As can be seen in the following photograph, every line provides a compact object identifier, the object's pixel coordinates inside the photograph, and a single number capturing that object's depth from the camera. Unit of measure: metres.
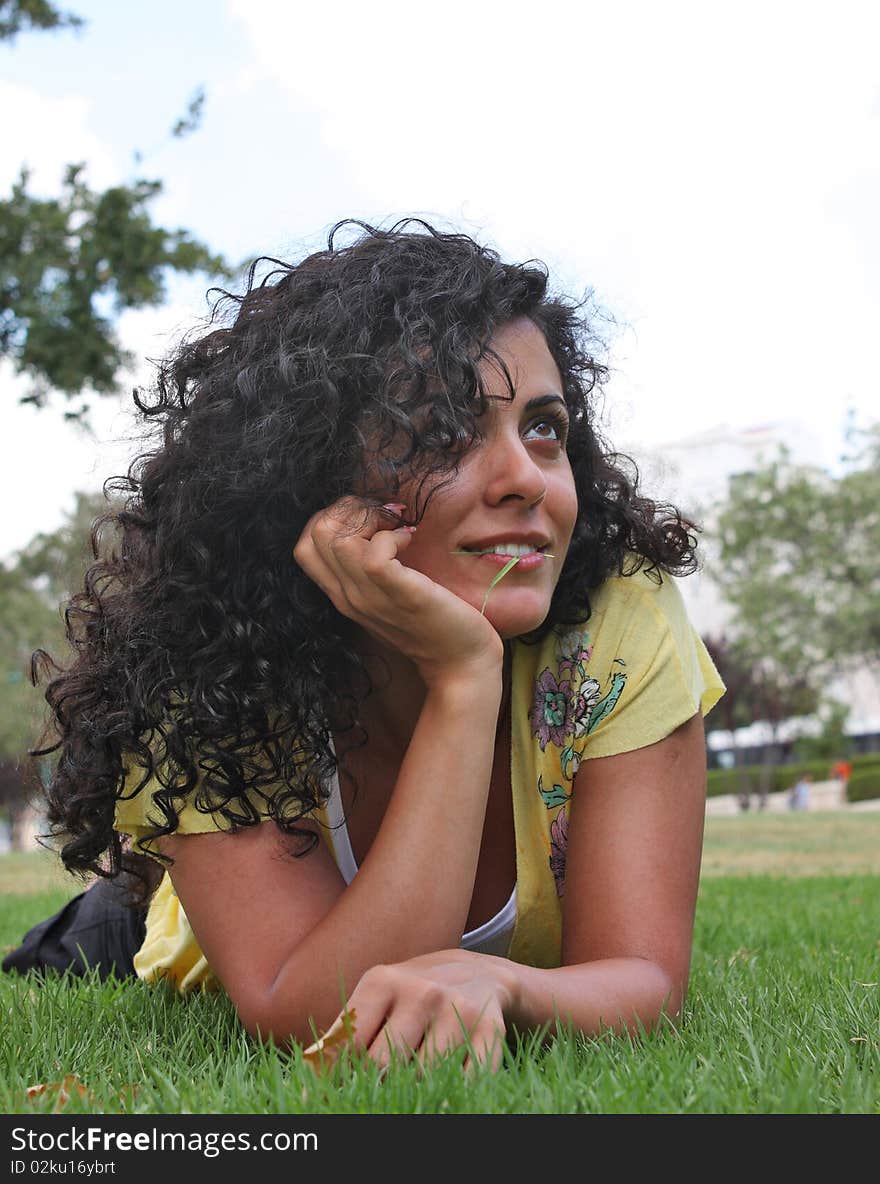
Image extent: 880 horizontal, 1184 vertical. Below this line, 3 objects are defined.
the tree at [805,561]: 30.61
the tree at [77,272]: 10.69
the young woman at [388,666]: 2.38
